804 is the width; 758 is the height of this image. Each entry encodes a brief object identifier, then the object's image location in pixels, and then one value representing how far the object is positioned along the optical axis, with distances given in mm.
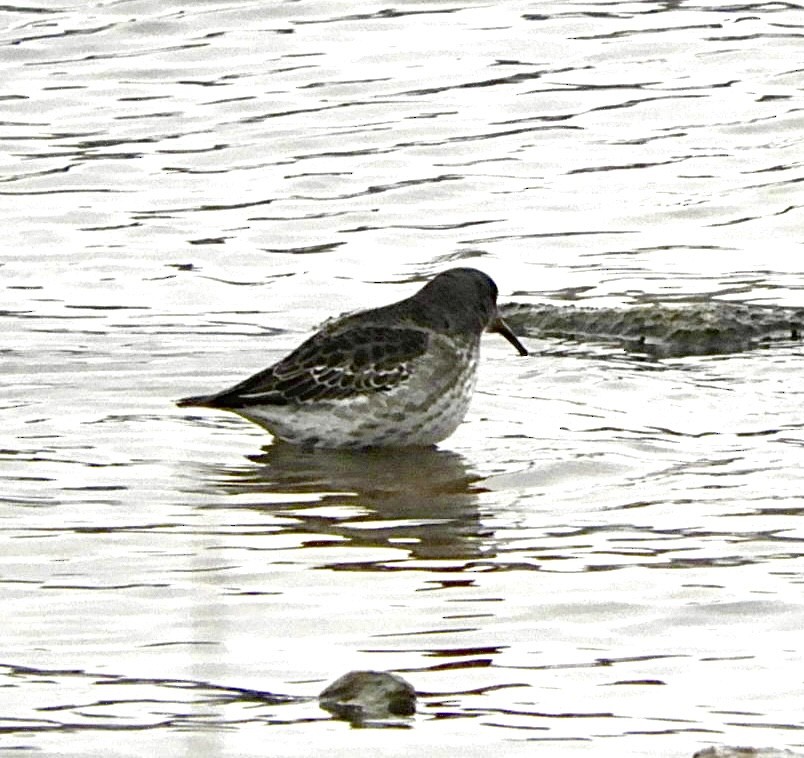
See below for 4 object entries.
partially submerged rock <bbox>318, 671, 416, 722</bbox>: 11828
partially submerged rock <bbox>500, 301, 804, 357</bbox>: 22437
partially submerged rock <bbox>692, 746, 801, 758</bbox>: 10820
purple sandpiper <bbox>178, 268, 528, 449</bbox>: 19656
